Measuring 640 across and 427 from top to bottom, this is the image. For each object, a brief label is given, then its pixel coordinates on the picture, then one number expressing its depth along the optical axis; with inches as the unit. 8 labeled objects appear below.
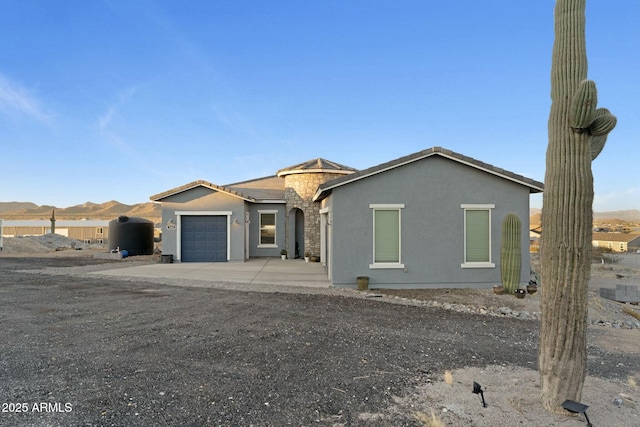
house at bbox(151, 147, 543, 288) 440.5
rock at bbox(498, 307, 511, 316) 338.9
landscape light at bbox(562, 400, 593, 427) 129.0
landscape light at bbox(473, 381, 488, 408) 142.6
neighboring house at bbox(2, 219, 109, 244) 1584.6
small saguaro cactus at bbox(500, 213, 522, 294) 410.3
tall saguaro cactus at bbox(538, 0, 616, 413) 139.1
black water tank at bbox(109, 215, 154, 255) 857.5
